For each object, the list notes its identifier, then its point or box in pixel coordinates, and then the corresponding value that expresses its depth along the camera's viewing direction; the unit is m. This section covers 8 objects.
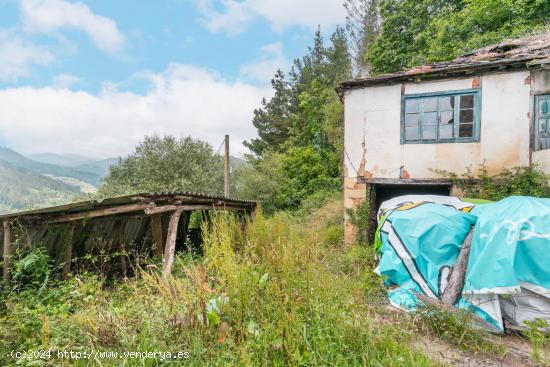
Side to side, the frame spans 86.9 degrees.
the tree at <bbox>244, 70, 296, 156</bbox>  26.80
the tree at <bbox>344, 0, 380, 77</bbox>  23.14
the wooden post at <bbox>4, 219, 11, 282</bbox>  4.77
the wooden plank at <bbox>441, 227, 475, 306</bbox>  4.34
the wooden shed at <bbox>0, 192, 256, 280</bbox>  5.03
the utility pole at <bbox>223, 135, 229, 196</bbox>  14.16
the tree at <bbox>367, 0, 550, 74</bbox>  13.42
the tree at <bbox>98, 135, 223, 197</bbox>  18.06
